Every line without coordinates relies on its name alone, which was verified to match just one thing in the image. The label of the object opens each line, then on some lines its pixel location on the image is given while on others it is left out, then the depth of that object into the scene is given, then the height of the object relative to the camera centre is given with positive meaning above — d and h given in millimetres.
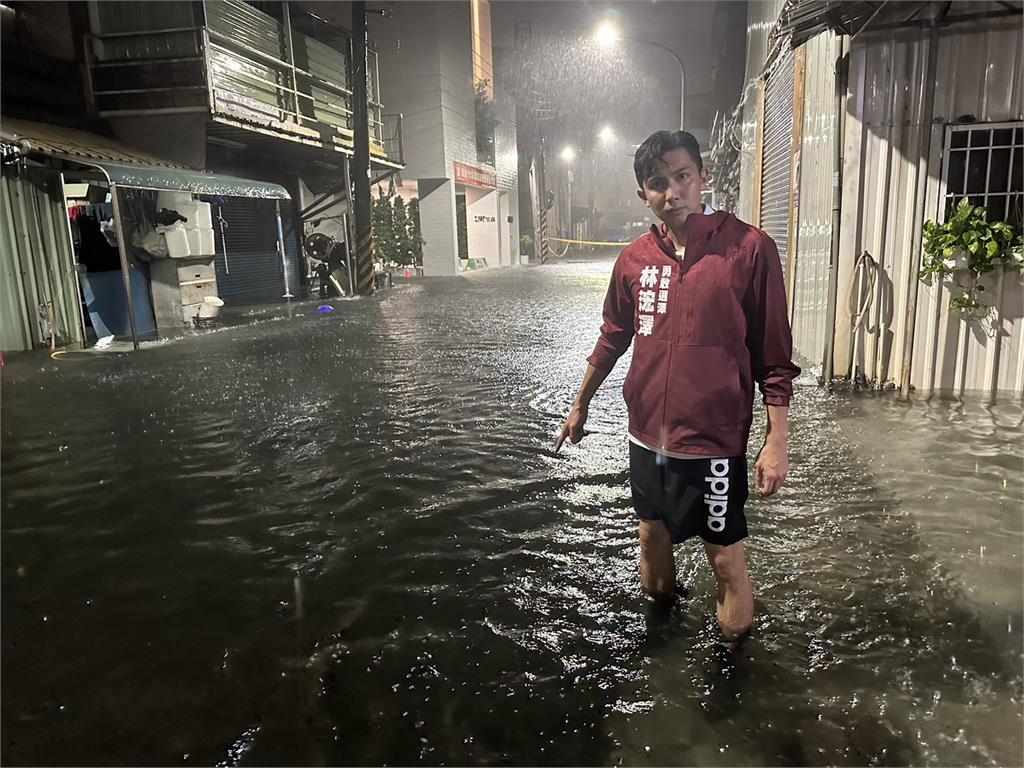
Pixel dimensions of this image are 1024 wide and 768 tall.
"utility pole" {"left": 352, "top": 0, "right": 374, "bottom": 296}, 18891 +2686
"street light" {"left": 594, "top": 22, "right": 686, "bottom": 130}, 20000 +5969
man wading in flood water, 2654 -405
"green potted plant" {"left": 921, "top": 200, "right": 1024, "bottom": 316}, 6004 -81
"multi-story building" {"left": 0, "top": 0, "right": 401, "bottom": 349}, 11062 +3079
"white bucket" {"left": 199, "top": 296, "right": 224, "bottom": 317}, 14477 -874
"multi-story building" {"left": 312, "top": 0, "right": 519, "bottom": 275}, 29656 +6285
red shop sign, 32228 +3761
